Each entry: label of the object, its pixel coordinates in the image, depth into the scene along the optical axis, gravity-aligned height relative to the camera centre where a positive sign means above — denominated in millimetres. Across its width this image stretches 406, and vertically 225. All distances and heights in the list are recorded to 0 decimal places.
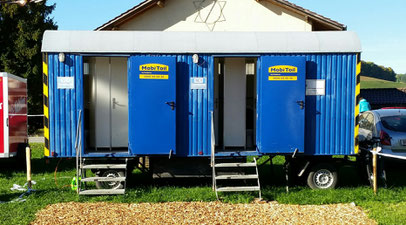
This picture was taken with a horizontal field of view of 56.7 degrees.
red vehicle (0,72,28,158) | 10273 -408
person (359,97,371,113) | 14406 -155
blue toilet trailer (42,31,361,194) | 8023 +30
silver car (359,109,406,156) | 8836 -679
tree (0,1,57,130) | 24094 +3725
